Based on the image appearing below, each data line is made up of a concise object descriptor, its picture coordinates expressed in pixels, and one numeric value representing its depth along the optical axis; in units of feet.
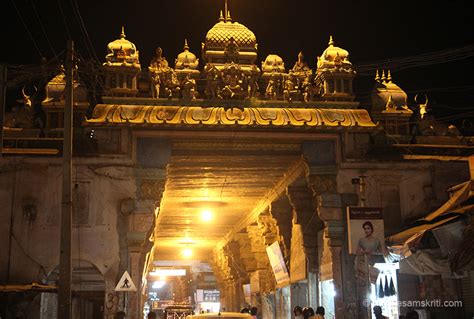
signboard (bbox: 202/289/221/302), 178.60
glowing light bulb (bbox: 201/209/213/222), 91.74
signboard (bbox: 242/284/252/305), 109.03
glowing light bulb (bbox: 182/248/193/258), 141.88
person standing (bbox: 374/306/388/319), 42.63
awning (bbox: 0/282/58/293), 49.47
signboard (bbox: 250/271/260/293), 96.58
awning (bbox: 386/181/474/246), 45.44
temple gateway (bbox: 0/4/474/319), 52.90
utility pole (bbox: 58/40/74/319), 40.68
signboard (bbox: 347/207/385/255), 52.19
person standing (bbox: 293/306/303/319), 55.16
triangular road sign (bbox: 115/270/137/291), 50.55
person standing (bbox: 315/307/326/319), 50.98
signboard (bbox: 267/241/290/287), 75.87
